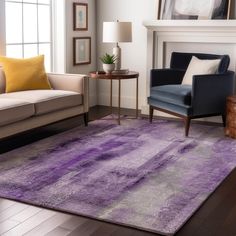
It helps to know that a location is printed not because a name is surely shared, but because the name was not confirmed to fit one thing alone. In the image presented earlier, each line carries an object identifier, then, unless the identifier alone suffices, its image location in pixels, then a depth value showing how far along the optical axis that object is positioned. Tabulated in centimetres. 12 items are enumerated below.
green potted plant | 554
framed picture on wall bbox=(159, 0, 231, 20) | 553
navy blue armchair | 489
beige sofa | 422
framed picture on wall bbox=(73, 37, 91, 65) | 614
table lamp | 549
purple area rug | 301
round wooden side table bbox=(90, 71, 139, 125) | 542
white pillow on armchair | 522
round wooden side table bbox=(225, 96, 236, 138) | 485
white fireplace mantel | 546
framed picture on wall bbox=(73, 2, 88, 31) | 605
